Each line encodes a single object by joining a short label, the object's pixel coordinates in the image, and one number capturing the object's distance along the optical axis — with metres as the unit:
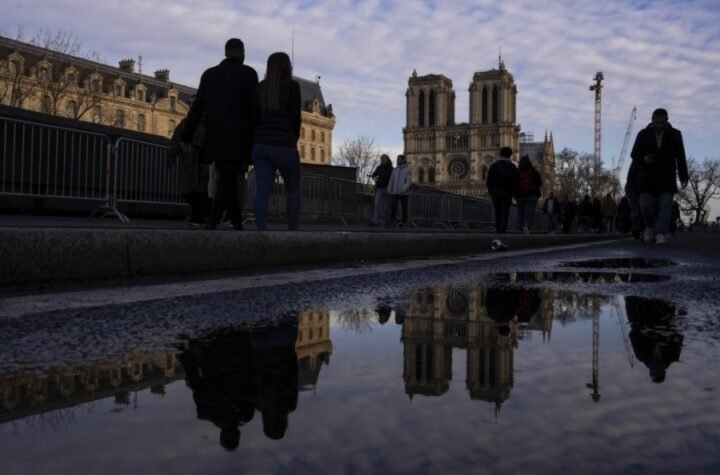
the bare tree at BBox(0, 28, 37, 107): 43.84
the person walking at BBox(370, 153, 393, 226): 18.84
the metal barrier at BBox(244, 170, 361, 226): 16.80
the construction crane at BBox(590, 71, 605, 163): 141.38
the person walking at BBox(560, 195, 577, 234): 31.91
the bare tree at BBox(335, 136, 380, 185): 97.81
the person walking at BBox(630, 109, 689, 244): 10.27
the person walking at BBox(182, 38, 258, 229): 6.69
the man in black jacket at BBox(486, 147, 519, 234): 14.04
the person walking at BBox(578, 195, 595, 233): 33.67
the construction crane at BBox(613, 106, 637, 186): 148.38
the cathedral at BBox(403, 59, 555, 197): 129.00
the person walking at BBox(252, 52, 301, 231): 6.90
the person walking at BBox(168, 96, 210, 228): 9.64
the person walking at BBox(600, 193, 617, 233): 33.53
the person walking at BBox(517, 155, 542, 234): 16.33
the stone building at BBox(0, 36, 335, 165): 47.81
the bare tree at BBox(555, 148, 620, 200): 105.69
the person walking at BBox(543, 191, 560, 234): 27.81
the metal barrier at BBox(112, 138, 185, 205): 12.04
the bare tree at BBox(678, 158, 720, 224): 110.88
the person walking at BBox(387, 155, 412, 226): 18.14
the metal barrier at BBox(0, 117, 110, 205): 10.41
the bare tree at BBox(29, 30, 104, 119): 44.88
